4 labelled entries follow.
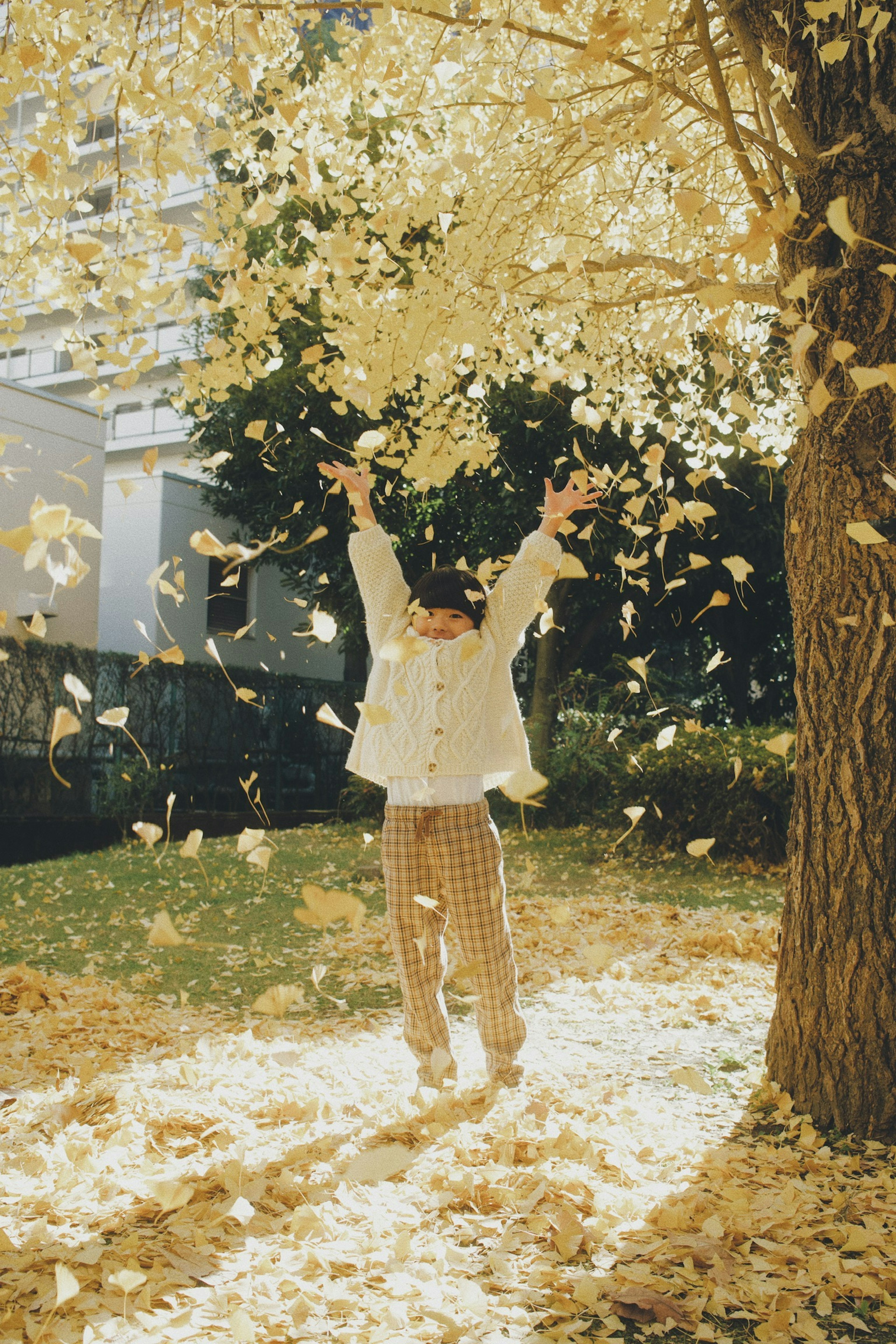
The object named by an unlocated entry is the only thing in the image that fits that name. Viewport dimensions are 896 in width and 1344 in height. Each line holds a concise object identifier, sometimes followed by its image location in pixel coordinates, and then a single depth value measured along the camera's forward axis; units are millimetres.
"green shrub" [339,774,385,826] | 10766
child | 2857
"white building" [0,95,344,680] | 12055
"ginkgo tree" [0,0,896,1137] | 2650
